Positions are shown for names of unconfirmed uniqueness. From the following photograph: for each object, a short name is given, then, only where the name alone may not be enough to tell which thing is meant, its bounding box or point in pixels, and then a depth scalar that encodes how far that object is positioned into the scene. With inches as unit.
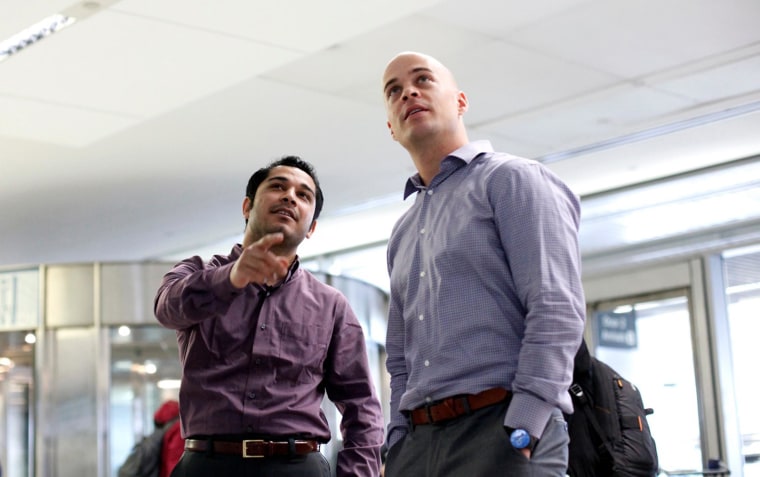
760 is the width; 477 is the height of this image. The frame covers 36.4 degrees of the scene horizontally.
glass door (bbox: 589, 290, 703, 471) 495.2
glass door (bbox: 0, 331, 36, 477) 406.0
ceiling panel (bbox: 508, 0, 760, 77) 254.2
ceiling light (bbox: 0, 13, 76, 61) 235.3
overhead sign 517.0
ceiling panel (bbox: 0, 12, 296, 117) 243.8
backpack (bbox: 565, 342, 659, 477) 123.3
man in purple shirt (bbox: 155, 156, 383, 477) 126.9
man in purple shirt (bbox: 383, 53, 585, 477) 90.7
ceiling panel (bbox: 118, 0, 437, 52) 228.1
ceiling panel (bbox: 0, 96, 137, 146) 287.7
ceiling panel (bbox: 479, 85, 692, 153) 316.2
